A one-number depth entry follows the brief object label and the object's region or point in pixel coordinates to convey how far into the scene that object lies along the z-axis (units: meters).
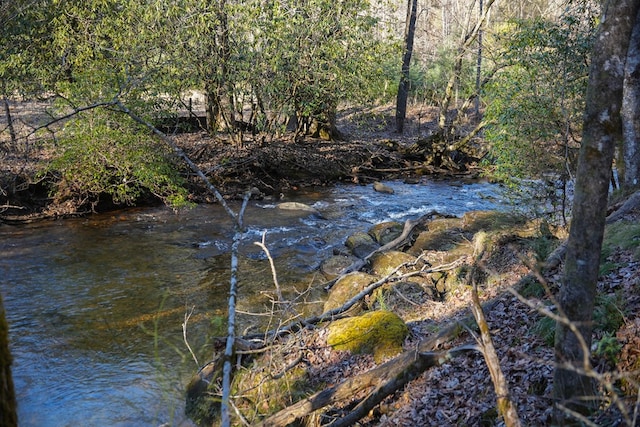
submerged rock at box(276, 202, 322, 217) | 16.12
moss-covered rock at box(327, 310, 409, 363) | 6.52
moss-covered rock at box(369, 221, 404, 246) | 13.03
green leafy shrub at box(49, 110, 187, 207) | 14.41
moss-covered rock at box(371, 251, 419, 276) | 10.42
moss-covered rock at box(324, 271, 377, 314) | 8.95
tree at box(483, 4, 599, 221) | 10.43
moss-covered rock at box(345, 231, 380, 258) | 12.34
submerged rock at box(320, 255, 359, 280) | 11.25
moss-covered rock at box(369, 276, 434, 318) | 8.62
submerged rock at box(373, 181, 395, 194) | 19.02
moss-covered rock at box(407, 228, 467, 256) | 11.62
